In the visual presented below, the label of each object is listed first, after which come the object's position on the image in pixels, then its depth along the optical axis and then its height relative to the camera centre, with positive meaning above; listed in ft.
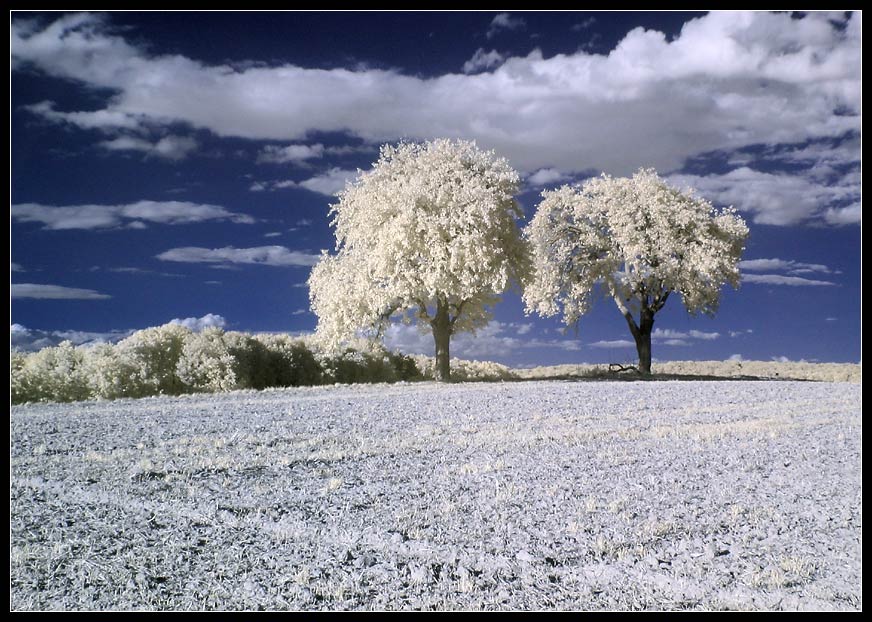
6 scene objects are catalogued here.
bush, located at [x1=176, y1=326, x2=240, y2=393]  69.46 -4.60
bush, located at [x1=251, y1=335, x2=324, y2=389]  77.92 -5.04
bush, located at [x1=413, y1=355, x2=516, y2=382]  97.13 -7.38
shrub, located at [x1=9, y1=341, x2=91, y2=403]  60.75 -4.97
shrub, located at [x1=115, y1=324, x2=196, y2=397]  66.95 -3.63
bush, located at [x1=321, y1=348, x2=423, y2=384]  84.02 -5.87
